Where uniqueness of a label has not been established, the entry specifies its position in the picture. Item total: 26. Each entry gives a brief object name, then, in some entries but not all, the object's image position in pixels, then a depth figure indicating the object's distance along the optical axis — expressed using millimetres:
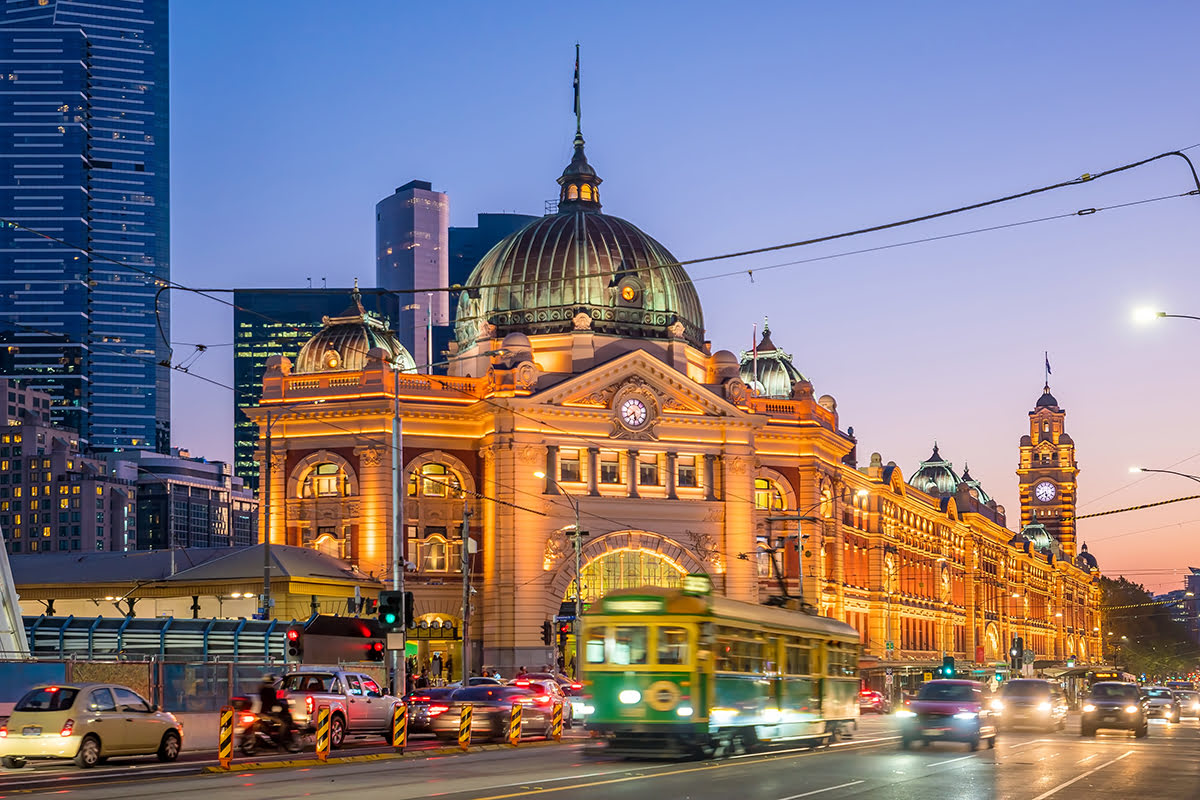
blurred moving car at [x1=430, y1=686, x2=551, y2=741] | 44312
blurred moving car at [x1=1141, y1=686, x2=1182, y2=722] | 70375
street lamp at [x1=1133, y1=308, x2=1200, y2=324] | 40344
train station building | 91688
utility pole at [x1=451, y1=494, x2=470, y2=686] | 66500
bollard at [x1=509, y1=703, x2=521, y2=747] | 43031
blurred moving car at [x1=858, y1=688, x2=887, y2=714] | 84062
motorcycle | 38031
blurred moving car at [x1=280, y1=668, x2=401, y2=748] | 39219
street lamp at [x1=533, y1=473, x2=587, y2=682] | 74362
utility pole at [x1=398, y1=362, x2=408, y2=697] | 54572
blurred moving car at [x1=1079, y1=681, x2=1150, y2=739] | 52031
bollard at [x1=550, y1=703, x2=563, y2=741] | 46406
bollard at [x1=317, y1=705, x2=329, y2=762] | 35094
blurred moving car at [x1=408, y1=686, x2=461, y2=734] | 45719
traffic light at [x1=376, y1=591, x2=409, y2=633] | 38719
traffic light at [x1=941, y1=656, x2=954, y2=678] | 86931
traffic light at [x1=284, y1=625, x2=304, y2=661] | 45969
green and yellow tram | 34938
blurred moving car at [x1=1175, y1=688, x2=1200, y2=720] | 81950
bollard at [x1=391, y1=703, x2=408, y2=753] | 38719
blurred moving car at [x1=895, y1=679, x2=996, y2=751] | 40938
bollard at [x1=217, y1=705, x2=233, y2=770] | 32625
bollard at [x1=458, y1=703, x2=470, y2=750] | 40600
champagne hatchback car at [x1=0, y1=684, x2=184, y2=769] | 31156
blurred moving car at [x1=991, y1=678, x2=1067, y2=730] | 52250
